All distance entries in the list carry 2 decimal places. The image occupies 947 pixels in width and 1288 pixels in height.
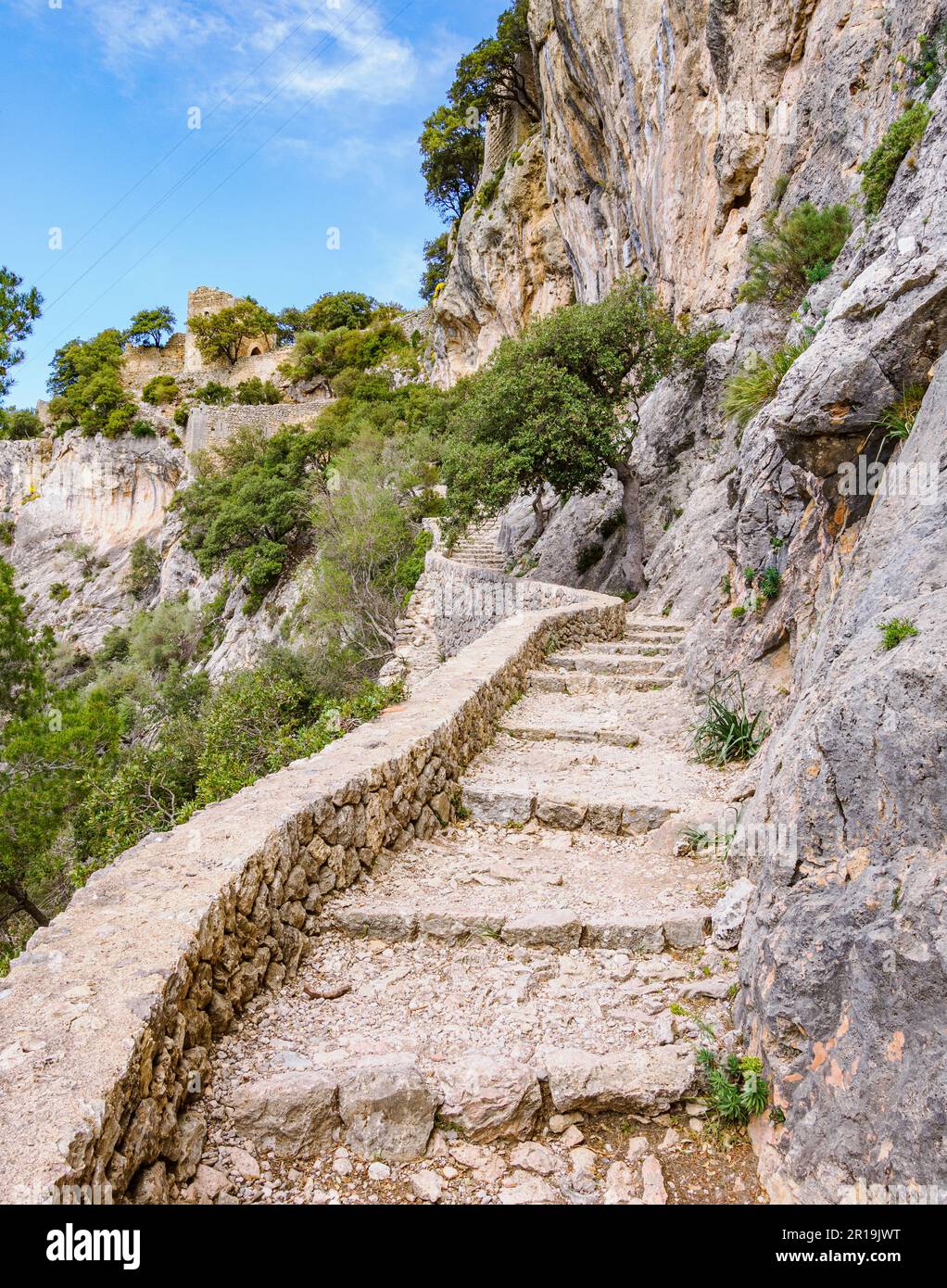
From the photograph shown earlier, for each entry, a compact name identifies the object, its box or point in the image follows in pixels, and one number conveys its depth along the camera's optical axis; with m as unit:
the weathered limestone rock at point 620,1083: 2.75
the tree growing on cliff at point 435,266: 45.16
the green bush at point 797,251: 10.80
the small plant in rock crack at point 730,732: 6.20
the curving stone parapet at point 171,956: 1.97
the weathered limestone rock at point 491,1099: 2.68
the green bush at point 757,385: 6.94
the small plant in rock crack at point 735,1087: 2.60
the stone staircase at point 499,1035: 2.53
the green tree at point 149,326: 51.34
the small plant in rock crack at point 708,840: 4.71
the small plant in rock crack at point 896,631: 2.88
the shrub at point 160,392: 45.80
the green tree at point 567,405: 15.01
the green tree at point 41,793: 10.83
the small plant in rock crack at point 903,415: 4.30
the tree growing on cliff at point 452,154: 35.25
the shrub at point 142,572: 38.12
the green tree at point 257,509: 28.02
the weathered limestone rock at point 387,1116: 2.61
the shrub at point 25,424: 46.16
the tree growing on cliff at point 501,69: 27.59
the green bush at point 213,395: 44.91
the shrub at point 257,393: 42.94
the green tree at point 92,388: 43.25
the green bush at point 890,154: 7.43
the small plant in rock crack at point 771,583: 6.83
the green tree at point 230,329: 47.94
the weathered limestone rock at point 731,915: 3.70
